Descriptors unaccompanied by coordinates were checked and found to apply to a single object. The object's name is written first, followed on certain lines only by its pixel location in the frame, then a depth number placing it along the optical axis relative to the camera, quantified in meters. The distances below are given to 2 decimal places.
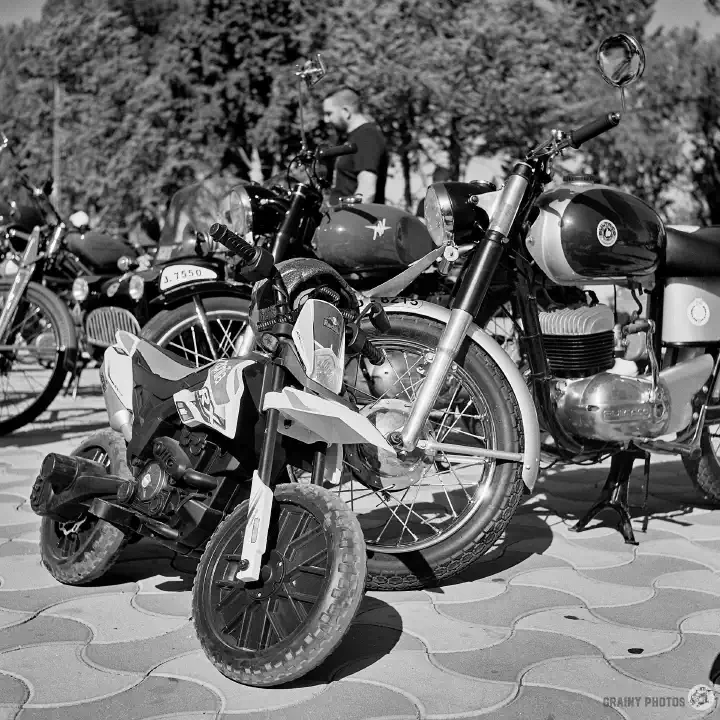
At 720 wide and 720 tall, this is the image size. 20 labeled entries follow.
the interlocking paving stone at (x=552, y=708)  2.05
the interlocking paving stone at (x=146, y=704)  2.08
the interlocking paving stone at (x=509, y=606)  2.68
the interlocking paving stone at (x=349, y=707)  2.06
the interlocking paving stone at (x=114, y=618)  2.56
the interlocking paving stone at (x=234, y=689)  2.13
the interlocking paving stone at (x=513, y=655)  2.30
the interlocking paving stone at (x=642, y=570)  3.03
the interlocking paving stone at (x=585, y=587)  2.83
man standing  5.37
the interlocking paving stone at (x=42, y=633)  2.49
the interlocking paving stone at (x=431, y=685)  2.12
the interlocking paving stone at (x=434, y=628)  2.49
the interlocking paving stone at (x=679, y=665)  2.25
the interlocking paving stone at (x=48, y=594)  2.77
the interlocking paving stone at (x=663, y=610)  2.65
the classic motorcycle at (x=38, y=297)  5.46
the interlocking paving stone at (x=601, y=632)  2.46
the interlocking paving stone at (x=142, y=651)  2.35
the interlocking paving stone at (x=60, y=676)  2.17
